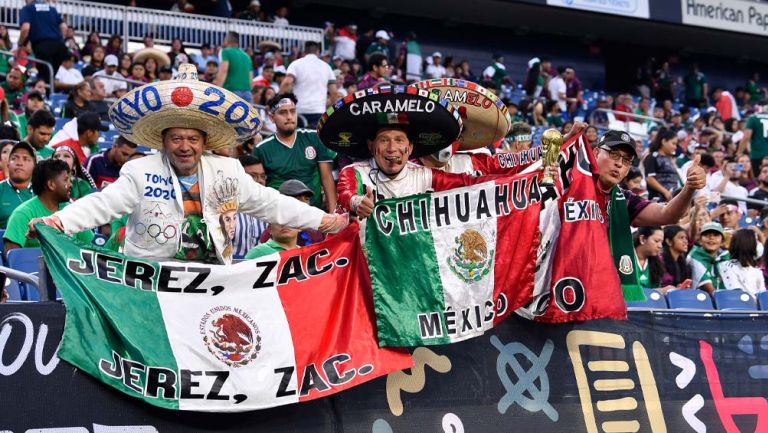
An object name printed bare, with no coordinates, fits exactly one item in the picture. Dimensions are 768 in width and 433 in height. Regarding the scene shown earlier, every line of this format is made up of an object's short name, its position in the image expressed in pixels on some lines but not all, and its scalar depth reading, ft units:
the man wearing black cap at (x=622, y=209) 44.87
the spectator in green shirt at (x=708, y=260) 67.46
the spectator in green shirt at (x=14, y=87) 91.50
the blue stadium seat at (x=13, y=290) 44.32
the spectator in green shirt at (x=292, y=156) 63.21
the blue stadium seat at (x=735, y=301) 57.31
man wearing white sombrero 36.50
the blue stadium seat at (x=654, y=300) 55.11
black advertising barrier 32.63
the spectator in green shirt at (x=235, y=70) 94.84
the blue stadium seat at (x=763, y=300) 57.76
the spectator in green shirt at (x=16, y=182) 56.24
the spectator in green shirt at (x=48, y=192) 49.96
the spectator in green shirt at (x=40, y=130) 66.64
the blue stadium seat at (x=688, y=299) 56.90
